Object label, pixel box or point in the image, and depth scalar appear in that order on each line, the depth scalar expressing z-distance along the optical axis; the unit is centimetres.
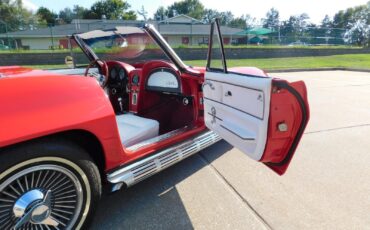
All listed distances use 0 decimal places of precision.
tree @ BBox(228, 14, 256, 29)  2354
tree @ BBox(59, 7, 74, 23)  6838
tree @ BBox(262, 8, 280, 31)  2278
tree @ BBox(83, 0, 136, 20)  6038
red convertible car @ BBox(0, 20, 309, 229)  159
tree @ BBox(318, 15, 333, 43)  2538
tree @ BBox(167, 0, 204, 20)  7650
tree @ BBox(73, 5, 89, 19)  6428
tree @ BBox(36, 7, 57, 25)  6370
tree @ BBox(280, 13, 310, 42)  2394
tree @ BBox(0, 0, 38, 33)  4999
